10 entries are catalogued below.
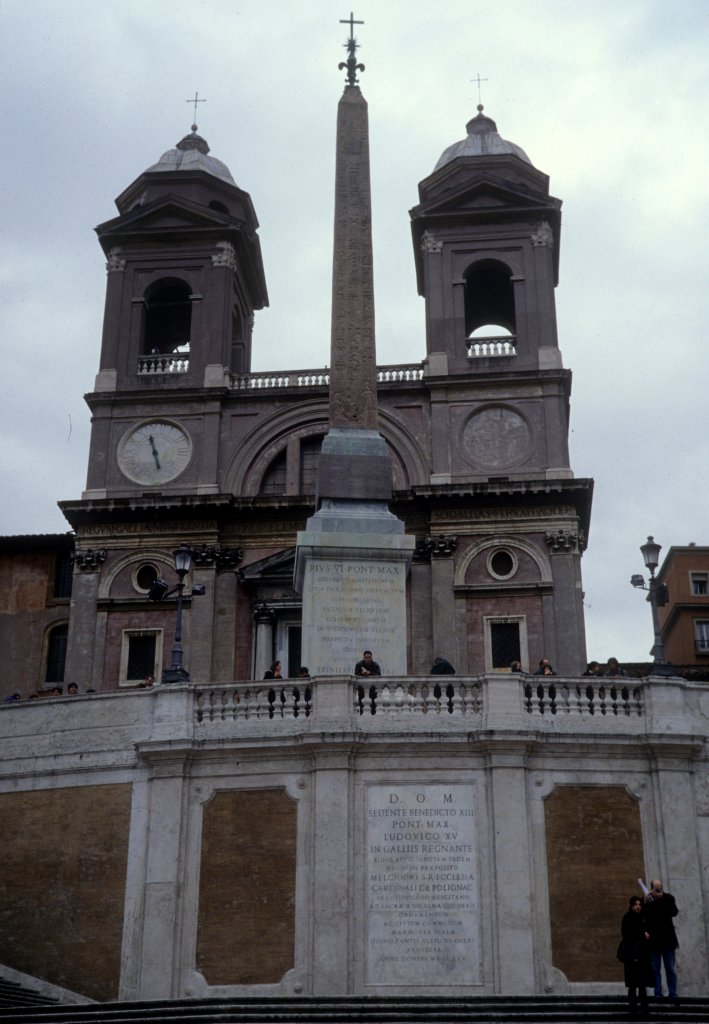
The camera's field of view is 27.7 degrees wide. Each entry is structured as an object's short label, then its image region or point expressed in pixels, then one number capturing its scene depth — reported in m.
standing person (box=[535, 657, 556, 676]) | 22.23
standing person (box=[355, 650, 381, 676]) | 21.80
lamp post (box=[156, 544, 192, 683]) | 21.72
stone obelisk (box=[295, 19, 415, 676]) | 24.47
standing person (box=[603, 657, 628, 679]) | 23.77
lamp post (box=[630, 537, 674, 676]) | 21.25
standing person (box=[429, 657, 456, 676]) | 22.97
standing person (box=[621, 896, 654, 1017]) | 16.28
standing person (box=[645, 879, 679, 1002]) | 17.20
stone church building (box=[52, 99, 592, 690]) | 38.88
